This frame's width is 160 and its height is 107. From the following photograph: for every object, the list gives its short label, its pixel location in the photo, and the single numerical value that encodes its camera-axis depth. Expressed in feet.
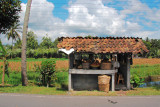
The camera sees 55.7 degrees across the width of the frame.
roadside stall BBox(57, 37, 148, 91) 30.07
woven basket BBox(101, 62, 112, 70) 31.37
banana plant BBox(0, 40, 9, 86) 40.37
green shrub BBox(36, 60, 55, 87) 36.55
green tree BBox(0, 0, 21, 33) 36.13
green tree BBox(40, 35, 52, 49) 253.65
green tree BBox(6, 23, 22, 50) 156.81
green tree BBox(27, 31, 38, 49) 229.04
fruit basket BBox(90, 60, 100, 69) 31.86
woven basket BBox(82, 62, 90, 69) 31.56
